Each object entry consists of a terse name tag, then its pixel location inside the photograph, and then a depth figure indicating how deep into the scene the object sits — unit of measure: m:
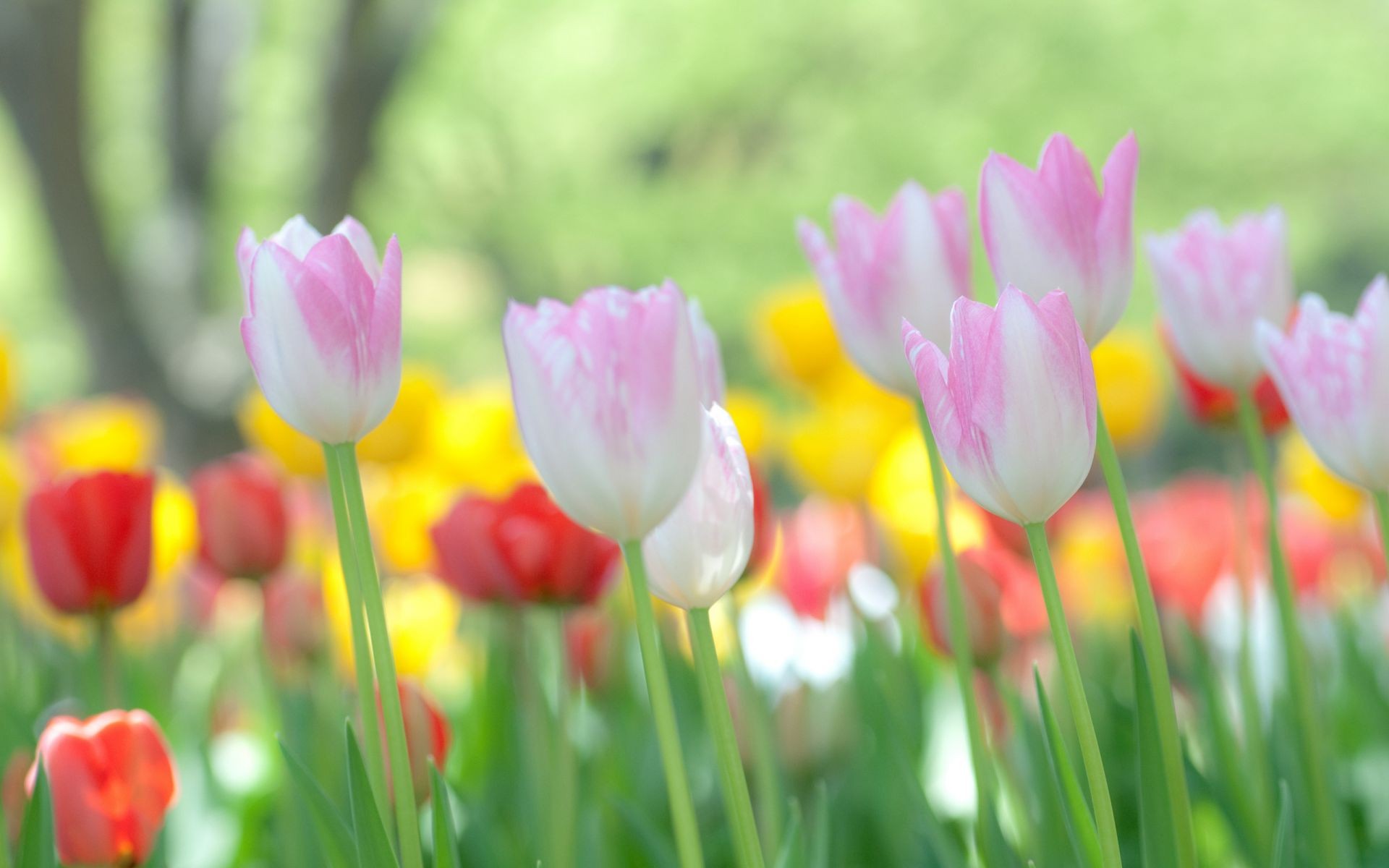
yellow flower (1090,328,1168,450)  3.68
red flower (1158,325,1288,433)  2.24
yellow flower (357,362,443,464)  3.39
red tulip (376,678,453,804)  2.08
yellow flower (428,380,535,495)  3.35
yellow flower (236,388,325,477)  3.06
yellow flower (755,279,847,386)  3.88
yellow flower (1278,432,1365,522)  3.52
